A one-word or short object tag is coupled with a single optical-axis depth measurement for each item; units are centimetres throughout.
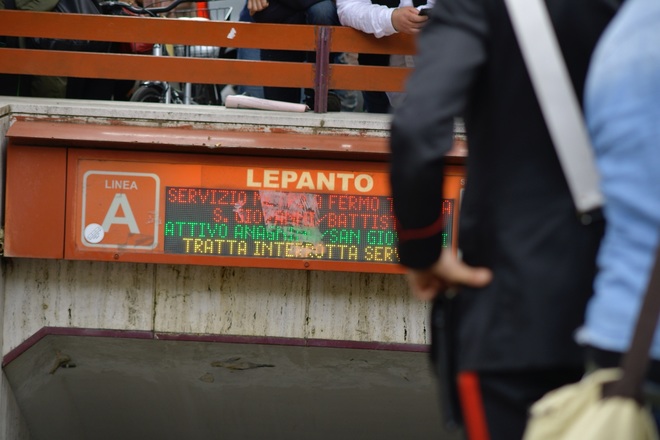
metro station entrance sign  1040
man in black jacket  464
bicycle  1553
